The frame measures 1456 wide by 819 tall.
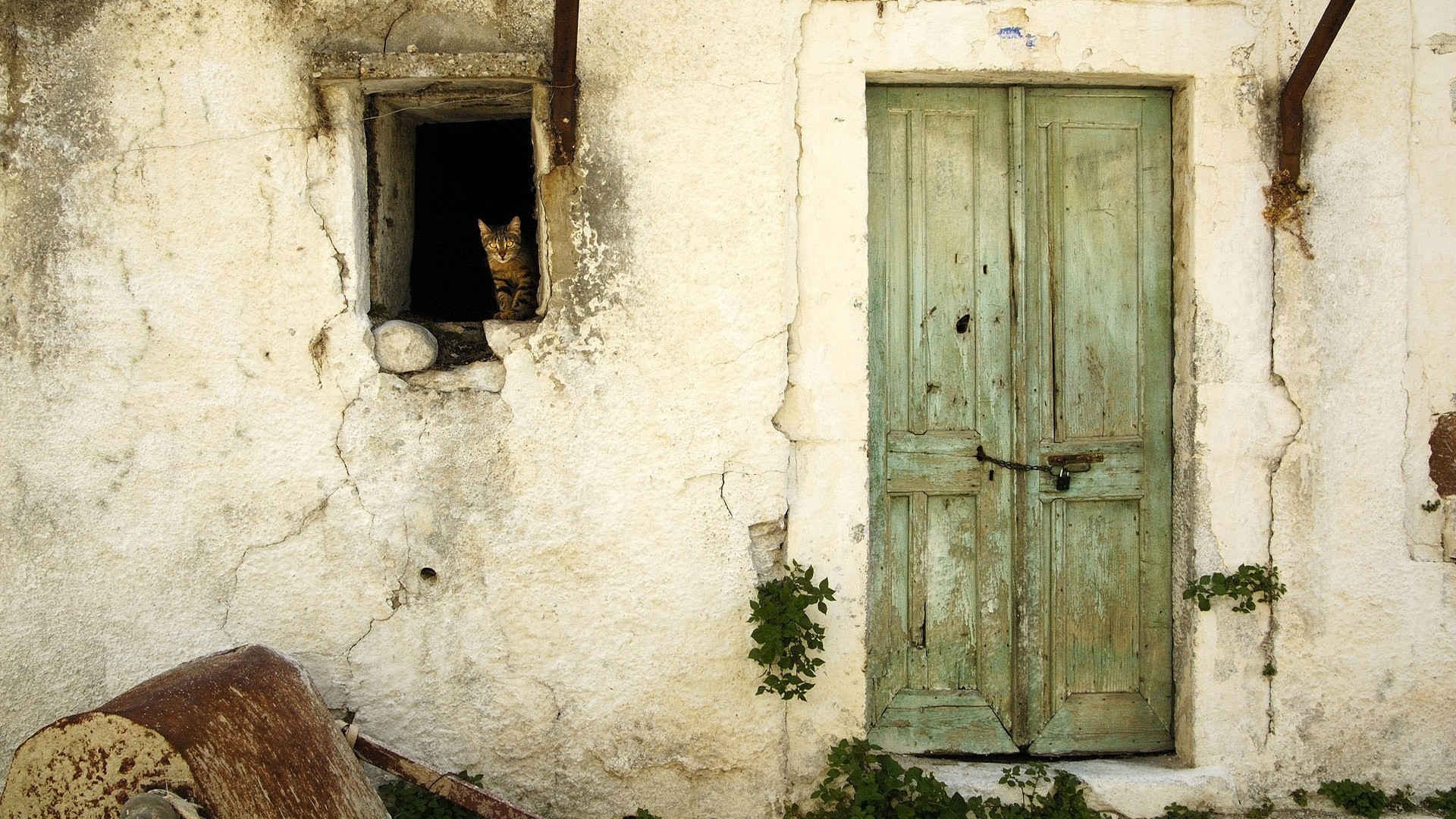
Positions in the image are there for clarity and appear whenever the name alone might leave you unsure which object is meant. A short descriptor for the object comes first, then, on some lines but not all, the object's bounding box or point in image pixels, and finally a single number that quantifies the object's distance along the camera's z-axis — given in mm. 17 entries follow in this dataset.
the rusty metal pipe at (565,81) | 2773
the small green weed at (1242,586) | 3139
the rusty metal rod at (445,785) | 2666
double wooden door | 3236
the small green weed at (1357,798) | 3145
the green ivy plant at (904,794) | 2979
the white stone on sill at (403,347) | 3027
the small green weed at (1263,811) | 3164
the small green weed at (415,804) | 2922
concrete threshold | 3133
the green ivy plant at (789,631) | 2939
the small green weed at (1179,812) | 3123
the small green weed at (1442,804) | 3148
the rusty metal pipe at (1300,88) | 2855
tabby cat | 3299
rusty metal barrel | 2168
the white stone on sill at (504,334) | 3031
